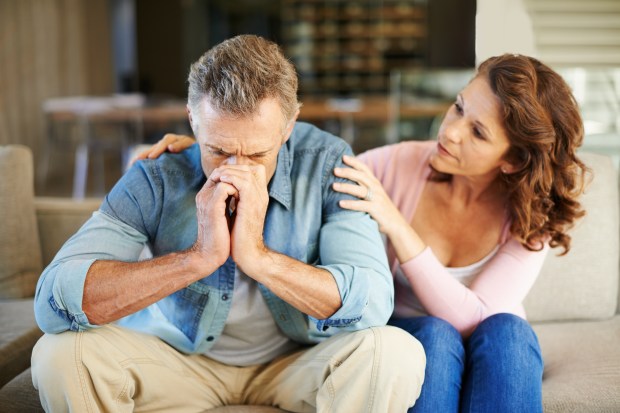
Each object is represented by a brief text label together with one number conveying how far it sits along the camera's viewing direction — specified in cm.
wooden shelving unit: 928
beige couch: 172
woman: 143
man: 127
